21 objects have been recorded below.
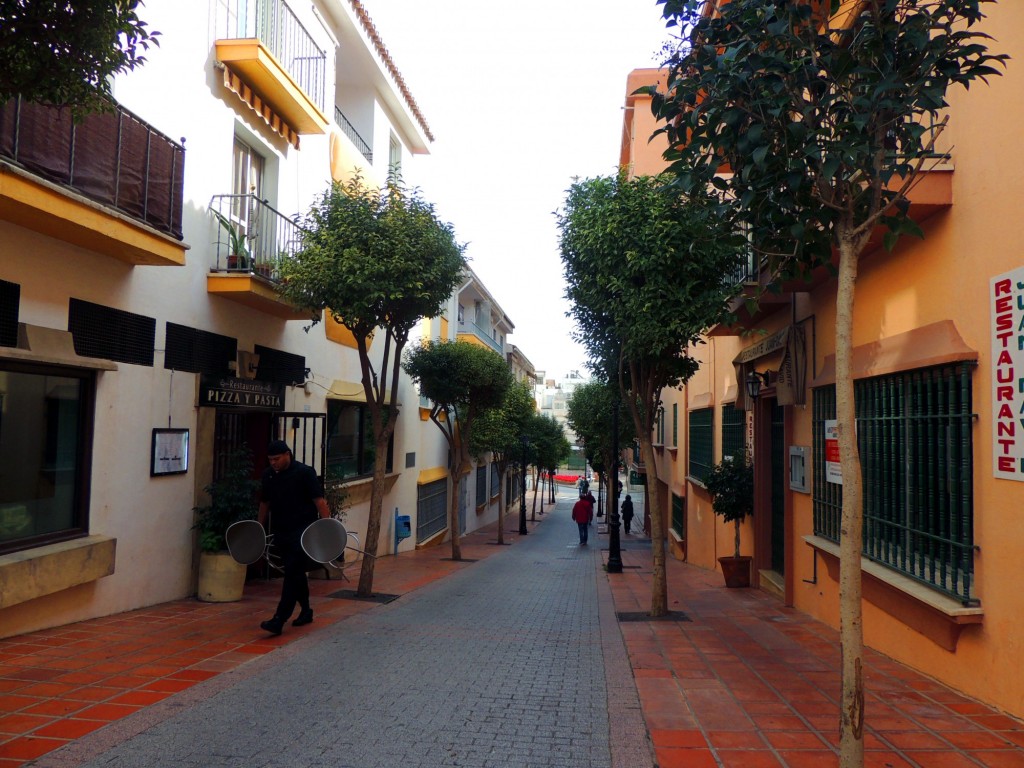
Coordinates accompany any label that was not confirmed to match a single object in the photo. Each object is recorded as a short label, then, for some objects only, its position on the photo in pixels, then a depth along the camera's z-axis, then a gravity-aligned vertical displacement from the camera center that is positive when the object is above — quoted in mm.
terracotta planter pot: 12539 -1962
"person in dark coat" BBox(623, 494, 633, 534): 32222 -2769
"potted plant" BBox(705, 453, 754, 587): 12562 -853
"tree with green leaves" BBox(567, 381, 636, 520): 32500 +787
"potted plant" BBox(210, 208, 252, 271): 10430 +2394
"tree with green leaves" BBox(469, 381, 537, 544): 27609 +397
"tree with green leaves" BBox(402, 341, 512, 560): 20516 +1552
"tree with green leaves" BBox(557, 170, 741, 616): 8859 +1916
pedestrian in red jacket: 29483 -2663
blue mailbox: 20016 -2204
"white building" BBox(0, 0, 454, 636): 6992 +1284
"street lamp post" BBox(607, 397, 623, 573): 17609 -1853
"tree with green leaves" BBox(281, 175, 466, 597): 9867 +2059
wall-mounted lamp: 11750 +890
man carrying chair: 7371 -686
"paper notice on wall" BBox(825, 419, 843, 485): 8672 -118
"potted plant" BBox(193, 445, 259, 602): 9250 -1175
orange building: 5523 +244
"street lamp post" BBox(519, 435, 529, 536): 34466 -2701
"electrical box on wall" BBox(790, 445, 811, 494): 9947 -298
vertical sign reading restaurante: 5285 +486
